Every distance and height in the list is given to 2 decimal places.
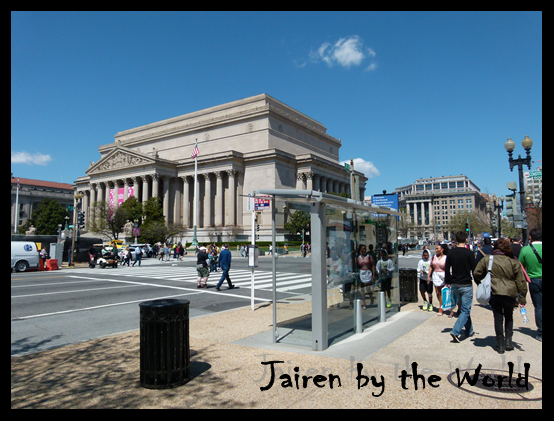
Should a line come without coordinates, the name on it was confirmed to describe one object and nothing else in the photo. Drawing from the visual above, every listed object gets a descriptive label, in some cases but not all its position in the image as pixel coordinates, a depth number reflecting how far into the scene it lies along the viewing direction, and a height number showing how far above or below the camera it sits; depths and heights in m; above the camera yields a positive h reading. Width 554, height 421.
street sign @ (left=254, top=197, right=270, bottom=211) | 10.48 +0.69
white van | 26.18 -1.68
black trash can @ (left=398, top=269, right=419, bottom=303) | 12.69 -2.00
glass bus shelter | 7.02 -0.99
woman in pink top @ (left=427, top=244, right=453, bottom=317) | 10.47 -1.11
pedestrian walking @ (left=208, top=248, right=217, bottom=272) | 25.75 -2.23
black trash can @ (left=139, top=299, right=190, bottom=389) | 5.19 -1.58
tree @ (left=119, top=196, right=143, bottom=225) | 60.82 +3.35
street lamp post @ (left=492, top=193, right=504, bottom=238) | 37.06 +2.28
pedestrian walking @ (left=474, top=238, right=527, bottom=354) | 6.62 -1.10
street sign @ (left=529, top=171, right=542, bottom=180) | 19.45 +2.68
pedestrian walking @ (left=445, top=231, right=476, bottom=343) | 7.48 -1.00
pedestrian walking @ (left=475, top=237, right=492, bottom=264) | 14.00 -0.77
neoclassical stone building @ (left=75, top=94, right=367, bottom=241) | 65.81 +11.44
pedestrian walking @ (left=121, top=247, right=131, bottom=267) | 32.22 -2.20
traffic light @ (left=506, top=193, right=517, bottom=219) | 18.88 +0.97
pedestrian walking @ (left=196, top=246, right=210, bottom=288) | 16.47 -1.55
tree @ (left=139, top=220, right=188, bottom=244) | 54.41 -0.43
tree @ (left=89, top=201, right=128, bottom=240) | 59.81 +1.58
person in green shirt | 7.68 -0.86
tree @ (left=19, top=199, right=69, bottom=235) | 86.56 +2.66
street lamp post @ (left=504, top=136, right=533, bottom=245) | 18.27 +3.29
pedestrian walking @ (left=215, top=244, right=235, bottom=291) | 16.05 -1.34
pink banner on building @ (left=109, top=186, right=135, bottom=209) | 70.19 +6.62
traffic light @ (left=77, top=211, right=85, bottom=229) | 33.43 +0.91
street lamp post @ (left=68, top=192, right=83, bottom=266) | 31.88 -1.19
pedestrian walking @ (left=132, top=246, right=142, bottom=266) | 32.38 -2.00
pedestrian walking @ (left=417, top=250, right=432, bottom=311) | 11.05 -1.56
